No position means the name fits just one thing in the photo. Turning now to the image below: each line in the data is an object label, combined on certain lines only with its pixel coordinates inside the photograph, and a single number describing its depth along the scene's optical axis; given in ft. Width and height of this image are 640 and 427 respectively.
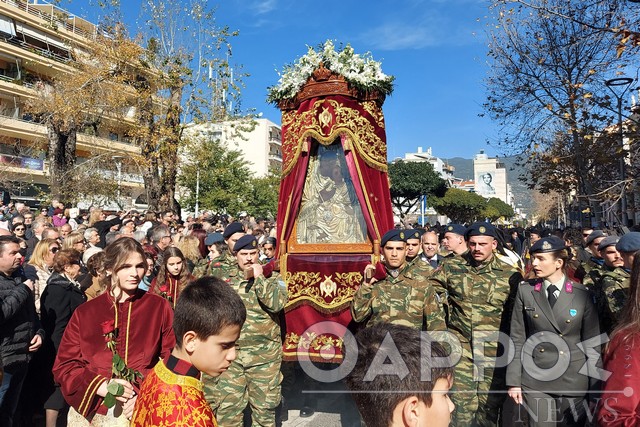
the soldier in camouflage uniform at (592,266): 16.31
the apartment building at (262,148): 214.28
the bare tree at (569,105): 37.33
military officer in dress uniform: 12.58
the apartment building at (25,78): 98.58
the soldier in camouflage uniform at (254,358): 14.81
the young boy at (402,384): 5.62
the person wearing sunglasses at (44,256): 18.65
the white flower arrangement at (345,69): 21.70
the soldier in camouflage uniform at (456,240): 21.07
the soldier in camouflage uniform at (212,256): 18.02
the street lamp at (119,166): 78.79
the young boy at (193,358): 6.62
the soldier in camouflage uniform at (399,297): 15.31
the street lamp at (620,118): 32.77
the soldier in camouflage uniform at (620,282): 13.42
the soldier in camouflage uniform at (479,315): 15.28
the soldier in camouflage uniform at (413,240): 18.29
